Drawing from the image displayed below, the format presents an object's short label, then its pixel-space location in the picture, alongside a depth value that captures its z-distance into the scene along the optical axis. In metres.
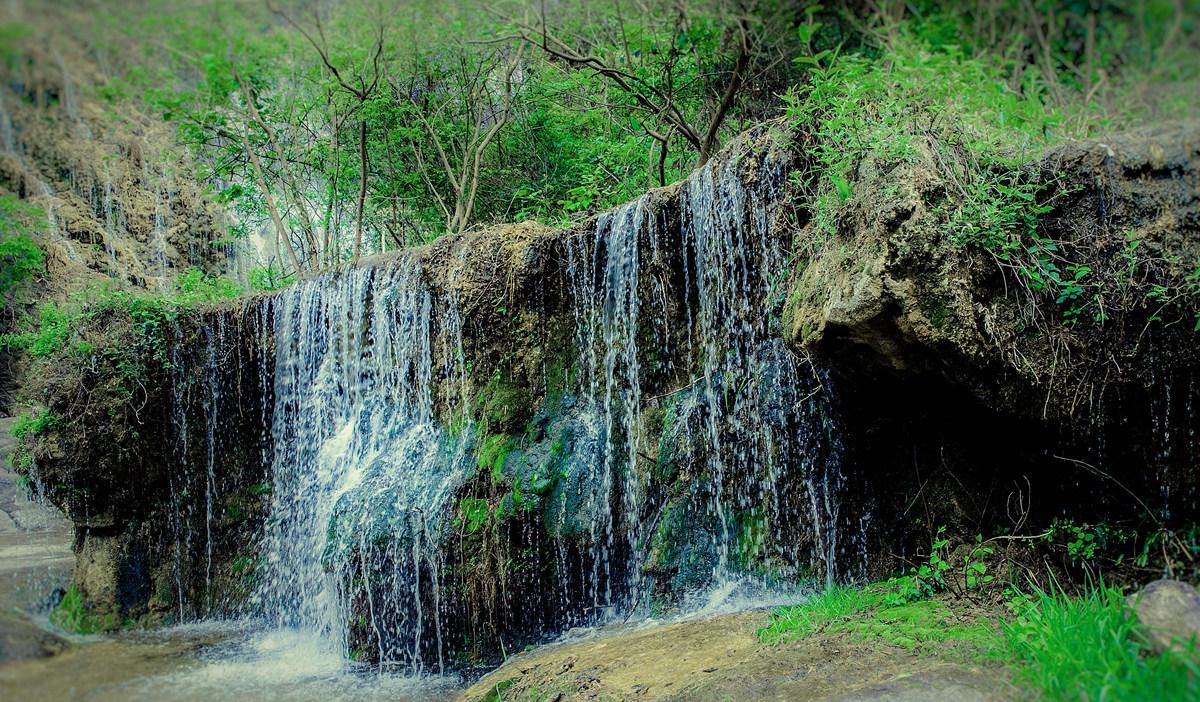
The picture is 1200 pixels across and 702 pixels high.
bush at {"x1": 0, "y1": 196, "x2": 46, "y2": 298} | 11.01
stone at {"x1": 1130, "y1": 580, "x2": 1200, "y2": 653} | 2.53
